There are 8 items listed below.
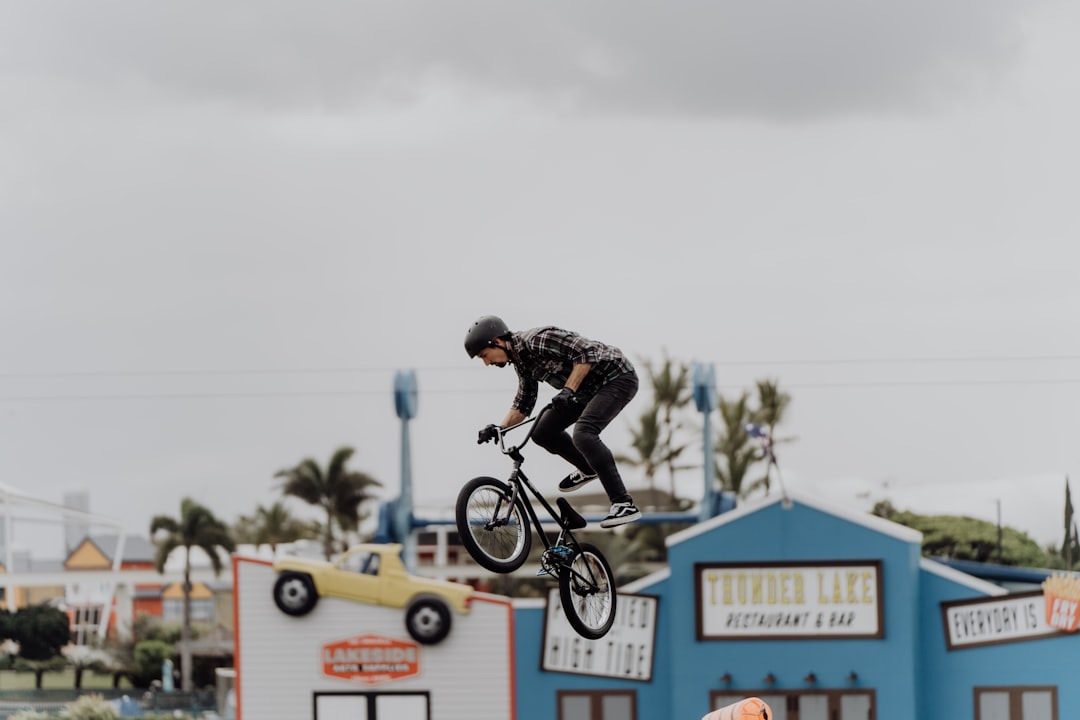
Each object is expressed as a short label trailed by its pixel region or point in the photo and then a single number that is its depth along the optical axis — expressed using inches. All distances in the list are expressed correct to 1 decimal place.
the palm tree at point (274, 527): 4079.7
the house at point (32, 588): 5679.1
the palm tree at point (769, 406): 3425.2
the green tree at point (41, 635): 4498.0
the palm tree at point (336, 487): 3654.0
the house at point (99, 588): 5059.1
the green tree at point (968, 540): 3491.6
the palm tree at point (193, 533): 3897.6
